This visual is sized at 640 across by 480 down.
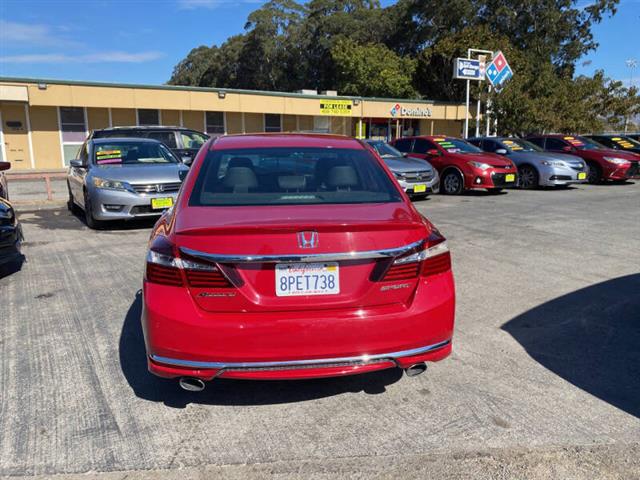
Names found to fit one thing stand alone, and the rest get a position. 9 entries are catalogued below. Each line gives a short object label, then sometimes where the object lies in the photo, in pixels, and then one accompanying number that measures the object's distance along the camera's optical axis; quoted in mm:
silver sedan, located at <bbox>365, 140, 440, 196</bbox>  11922
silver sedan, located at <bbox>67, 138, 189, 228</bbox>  8500
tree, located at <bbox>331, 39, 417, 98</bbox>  39156
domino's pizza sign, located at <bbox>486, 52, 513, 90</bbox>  24828
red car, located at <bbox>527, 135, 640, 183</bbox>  15664
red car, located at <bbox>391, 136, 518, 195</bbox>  13117
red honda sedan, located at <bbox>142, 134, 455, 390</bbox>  2699
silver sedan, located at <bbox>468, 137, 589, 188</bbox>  14406
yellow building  24016
